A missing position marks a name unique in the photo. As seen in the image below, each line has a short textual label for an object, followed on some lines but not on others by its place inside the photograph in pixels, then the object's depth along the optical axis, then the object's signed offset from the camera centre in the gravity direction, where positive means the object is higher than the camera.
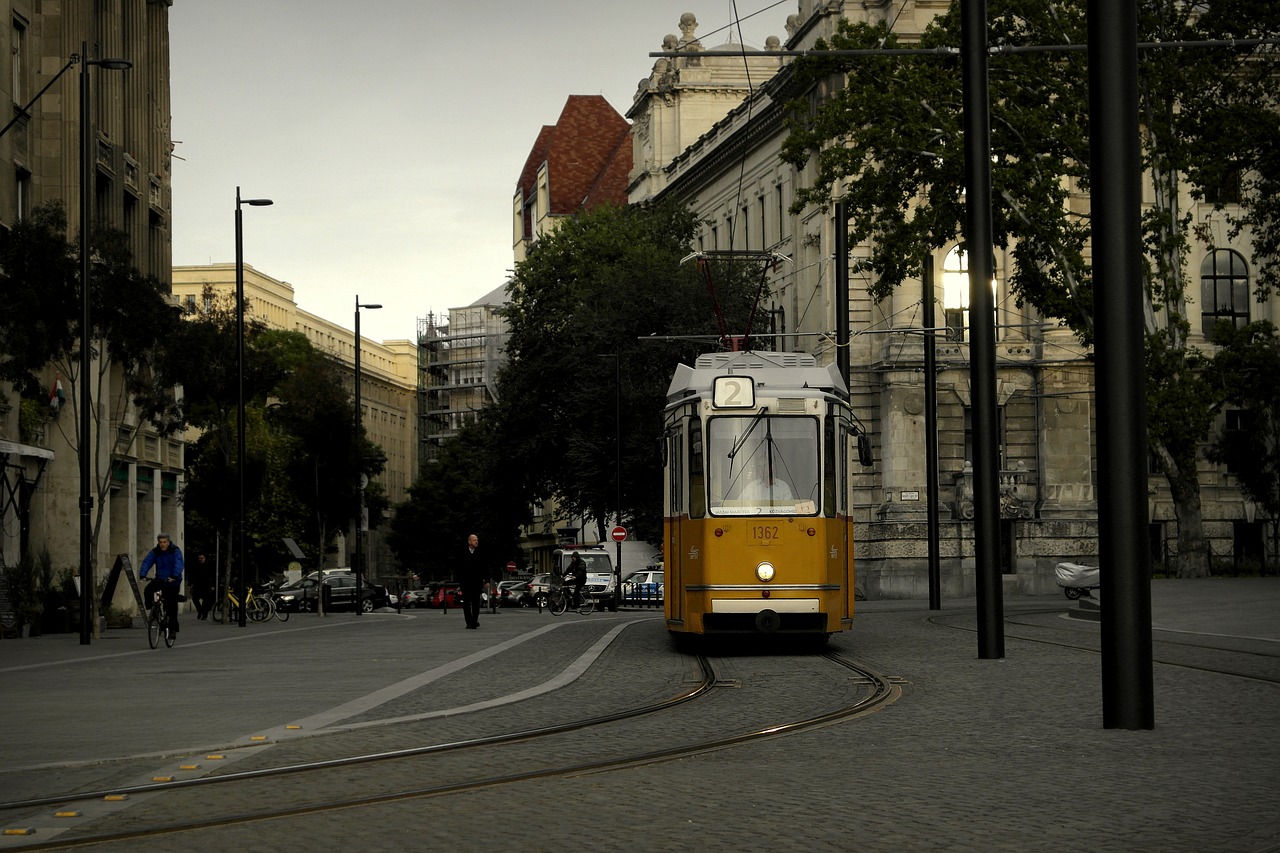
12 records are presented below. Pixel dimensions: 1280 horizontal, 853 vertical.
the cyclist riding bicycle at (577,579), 52.81 -1.14
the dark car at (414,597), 93.88 -2.79
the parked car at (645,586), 63.03 -1.63
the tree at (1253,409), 46.44 +3.34
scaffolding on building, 173.25 +15.18
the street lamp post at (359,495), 56.57 +1.37
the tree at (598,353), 64.62 +6.26
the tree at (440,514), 114.00 +1.52
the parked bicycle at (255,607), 44.88 -1.52
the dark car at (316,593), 70.38 -1.90
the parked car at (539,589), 67.12 -1.86
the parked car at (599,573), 62.69 -1.23
